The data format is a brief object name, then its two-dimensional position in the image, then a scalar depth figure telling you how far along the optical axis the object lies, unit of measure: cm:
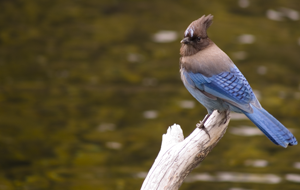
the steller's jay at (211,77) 820
